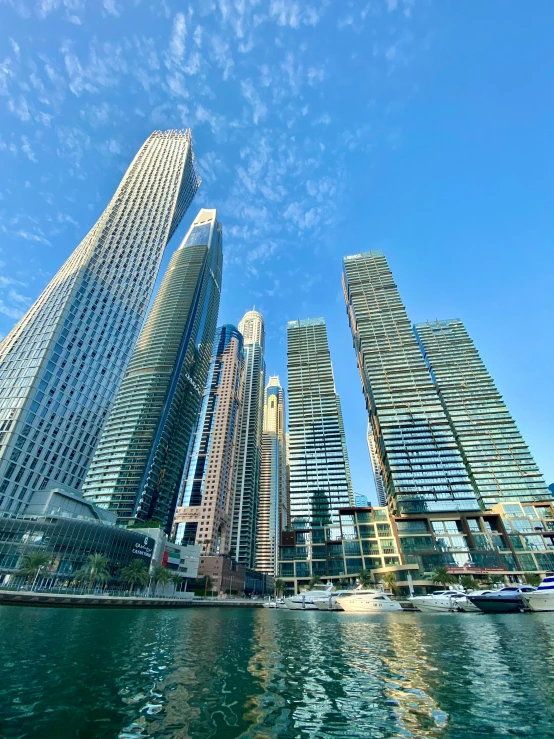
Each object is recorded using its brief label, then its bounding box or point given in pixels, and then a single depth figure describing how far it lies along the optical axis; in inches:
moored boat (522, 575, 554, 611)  2429.9
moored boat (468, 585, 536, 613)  2511.1
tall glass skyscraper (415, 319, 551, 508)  5861.2
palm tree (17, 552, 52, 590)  2736.2
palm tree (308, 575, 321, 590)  5282.5
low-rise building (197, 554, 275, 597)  5812.0
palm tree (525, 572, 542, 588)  4520.7
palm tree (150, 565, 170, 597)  4151.1
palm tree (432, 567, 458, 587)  4128.4
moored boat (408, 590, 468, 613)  2802.7
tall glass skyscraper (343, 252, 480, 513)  5438.0
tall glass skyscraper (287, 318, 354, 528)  6496.1
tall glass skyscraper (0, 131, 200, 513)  3540.8
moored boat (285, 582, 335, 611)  3833.9
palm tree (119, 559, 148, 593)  3789.4
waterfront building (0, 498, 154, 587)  3002.0
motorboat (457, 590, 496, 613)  2741.1
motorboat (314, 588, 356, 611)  3708.2
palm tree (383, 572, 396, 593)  4583.9
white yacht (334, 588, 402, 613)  3180.9
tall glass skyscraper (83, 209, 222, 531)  5930.1
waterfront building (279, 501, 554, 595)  4825.3
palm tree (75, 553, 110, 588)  3164.4
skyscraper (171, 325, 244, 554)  6781.5
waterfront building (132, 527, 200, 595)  4765.0
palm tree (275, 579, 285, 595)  5689.0
